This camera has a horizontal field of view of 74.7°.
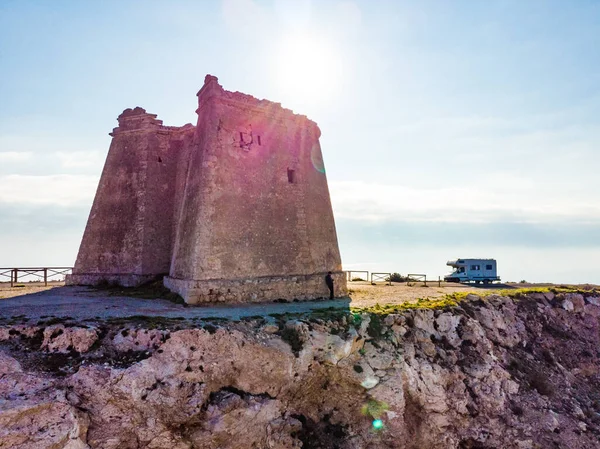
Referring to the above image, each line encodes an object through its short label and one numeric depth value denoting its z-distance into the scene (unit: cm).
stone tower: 1611
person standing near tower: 1903
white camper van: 3447
